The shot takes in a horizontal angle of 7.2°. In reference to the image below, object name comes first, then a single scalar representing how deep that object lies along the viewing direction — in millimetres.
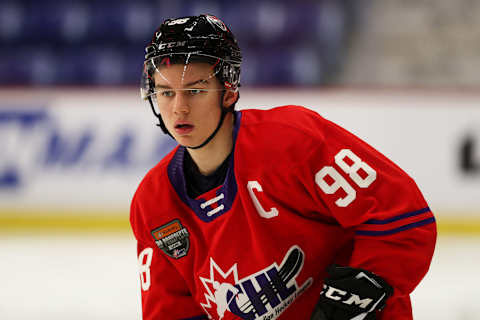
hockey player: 7720
